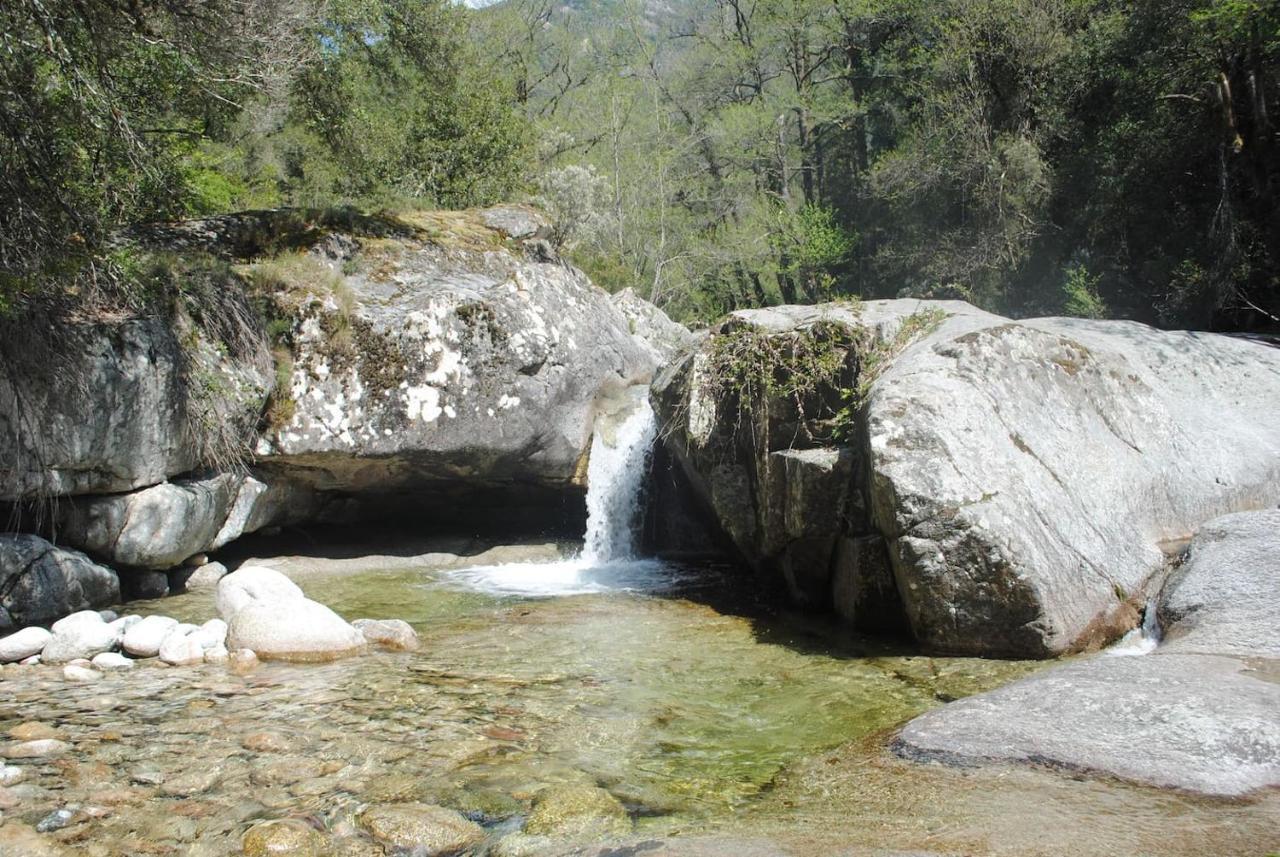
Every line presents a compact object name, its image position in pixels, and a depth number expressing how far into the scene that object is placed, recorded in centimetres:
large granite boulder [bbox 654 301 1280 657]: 651
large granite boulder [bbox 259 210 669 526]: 1046
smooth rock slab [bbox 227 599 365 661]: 679
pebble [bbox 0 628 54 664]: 665
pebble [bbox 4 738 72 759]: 461
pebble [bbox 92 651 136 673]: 653
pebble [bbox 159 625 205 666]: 666
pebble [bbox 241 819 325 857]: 375
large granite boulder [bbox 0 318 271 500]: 801
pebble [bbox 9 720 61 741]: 489
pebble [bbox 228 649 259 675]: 643
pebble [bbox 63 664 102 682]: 622
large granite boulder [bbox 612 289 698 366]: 1658
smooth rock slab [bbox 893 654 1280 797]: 374
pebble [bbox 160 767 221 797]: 428
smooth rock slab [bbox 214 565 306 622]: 761
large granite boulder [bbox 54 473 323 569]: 862
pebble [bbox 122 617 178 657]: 683
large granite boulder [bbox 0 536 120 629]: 768
